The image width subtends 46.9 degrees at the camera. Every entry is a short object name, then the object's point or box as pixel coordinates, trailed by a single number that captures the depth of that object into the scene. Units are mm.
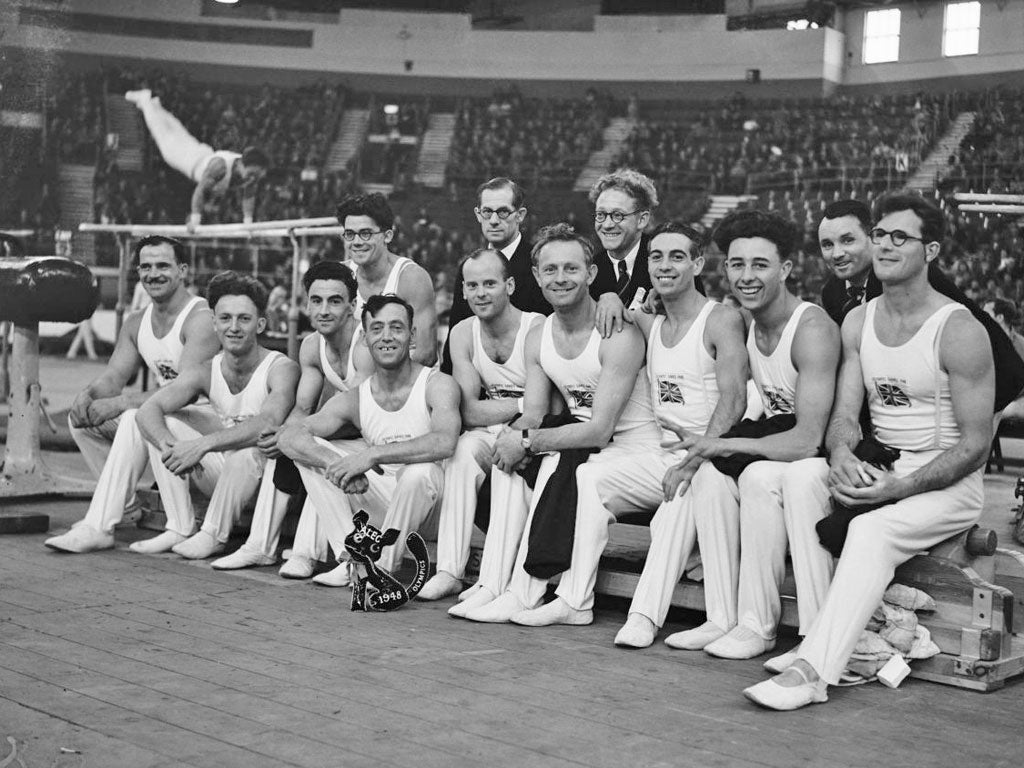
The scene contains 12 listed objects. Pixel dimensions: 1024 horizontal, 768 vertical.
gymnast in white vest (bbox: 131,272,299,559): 5391
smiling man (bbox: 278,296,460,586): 4707
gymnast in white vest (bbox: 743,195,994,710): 3477
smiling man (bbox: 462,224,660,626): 4305
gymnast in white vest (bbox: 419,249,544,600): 4656
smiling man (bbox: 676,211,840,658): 3760
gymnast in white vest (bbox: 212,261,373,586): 5121
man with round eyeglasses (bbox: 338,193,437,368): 5402
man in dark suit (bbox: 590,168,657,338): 4902
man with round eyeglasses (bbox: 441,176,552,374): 5195
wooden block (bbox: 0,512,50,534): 5820
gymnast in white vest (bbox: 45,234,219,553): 5531
